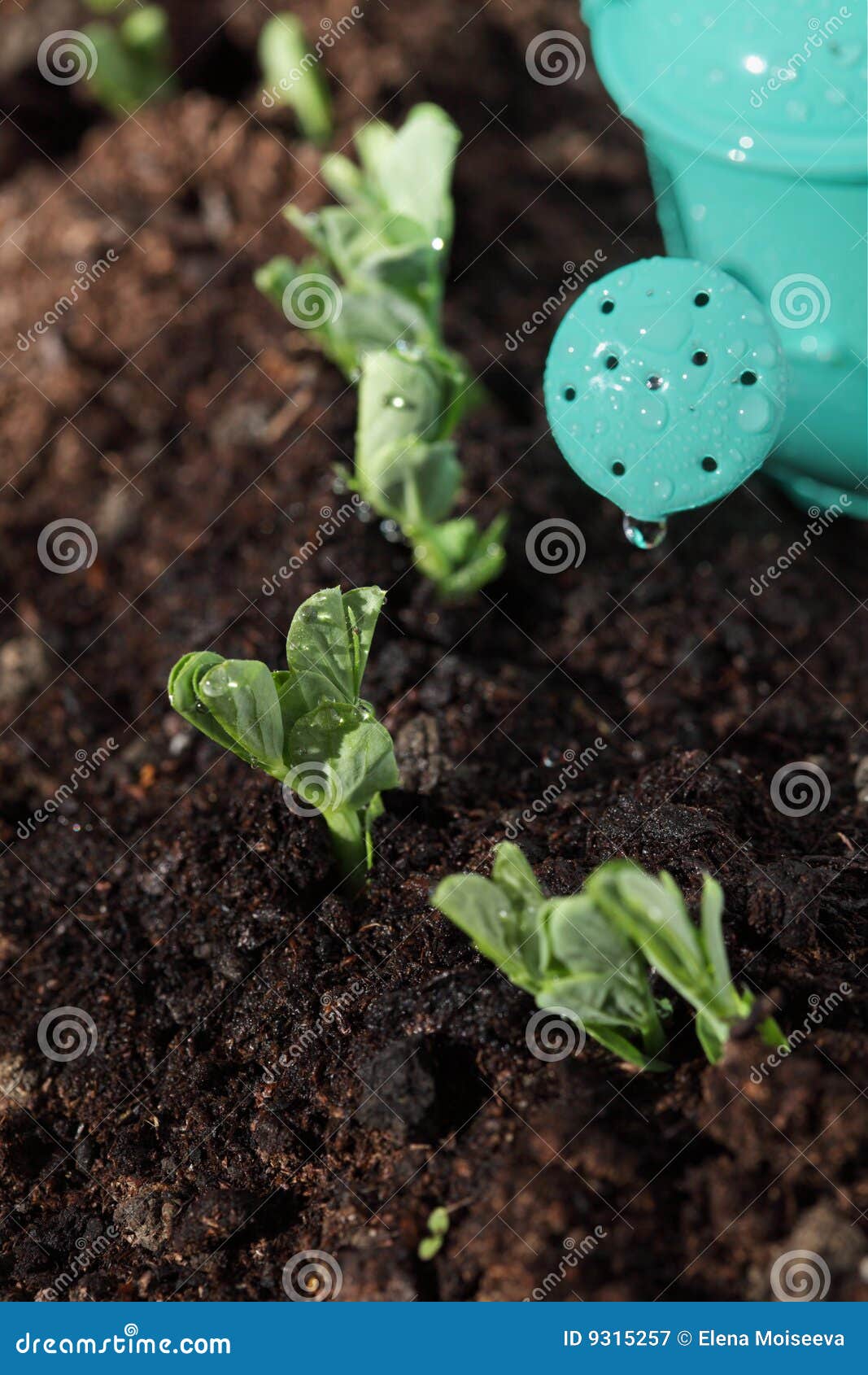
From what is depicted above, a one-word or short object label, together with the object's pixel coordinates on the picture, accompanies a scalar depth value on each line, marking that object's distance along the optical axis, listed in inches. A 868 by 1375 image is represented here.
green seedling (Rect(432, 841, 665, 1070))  14.8
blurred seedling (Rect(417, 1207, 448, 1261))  15.3
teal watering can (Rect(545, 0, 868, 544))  16.0
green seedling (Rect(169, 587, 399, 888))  15.7
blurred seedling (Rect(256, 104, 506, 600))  18.2
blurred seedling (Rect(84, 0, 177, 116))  23.4
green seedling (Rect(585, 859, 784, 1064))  14.4
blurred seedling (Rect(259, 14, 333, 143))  22.1
